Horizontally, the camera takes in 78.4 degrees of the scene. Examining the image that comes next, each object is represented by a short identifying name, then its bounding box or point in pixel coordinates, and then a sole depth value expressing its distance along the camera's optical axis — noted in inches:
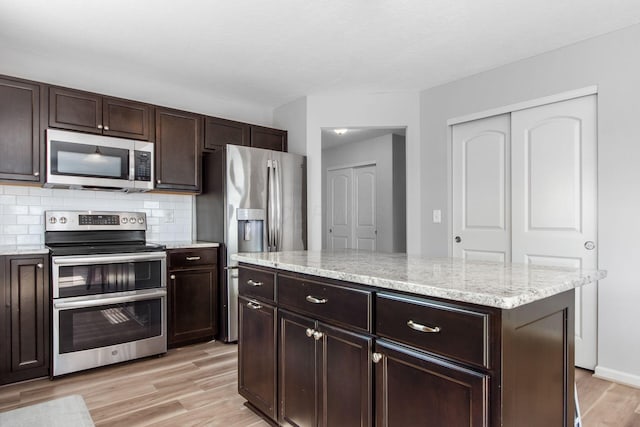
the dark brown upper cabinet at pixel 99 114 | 116.5
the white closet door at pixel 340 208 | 250.1
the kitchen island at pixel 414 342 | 44.5
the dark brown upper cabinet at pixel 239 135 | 148.5
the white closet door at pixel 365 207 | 233.0
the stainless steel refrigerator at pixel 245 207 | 136.8
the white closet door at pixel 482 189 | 133.2
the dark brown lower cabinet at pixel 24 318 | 100.1
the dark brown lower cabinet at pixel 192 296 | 129.2
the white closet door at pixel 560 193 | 112.0
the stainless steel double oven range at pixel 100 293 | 106.3
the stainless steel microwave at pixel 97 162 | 115.0
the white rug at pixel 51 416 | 47.4
